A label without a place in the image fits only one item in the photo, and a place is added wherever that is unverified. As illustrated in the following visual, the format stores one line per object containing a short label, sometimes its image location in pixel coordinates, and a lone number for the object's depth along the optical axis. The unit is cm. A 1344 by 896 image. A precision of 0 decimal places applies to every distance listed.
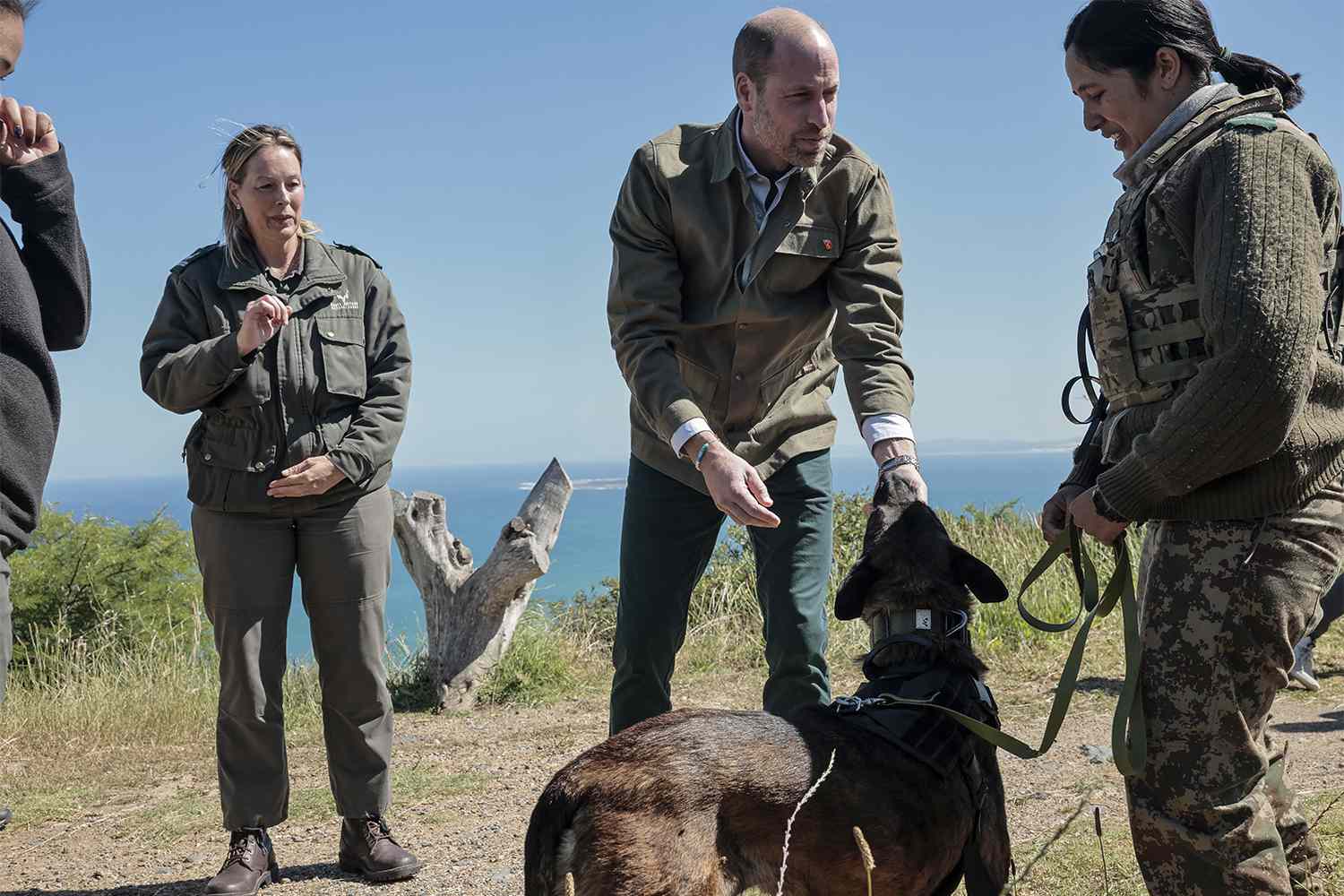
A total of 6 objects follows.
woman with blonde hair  425
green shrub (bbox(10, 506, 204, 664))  1108
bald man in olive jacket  381
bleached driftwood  783
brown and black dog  267
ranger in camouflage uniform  239
